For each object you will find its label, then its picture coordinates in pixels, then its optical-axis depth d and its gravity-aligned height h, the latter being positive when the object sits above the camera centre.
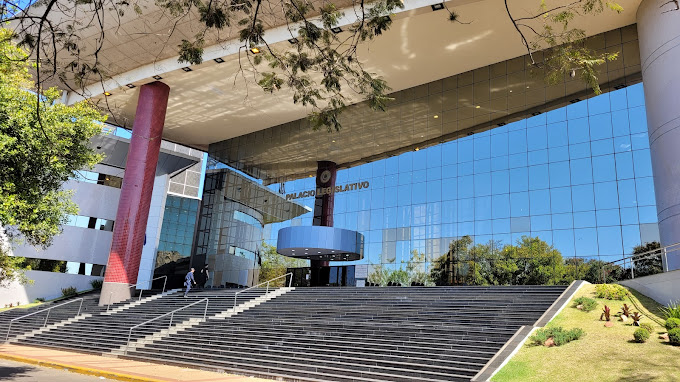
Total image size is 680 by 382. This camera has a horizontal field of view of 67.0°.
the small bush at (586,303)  14.07 +0.40
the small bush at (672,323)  11.36 +0.01
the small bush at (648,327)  11.78 -0.11
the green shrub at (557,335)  11.80 -0.44
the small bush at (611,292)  14.67 +0.78
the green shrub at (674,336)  10.90 -0.26
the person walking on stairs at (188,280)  25.39 +0.57
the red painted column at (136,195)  27.62 +5.11
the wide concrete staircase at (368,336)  12.32 -0.97
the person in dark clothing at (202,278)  35.37 +1.00
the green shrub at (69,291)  32.96 -0.48
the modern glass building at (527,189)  21.92 +5.90
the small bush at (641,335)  11.31 -0.30
